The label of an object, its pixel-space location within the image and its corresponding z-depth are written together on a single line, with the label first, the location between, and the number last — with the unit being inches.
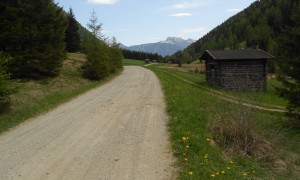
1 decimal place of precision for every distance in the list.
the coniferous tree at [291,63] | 488.0
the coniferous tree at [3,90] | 362.6
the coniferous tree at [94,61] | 834.0
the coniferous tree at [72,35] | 1354.5
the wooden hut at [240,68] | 962.0
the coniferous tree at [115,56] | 1209.2
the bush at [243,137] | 261.3
